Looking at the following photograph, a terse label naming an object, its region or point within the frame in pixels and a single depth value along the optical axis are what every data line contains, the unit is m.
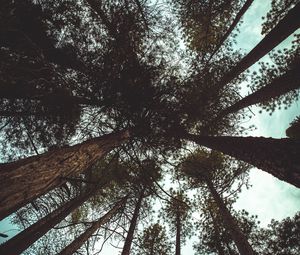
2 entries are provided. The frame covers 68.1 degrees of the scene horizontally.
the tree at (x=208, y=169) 10.15
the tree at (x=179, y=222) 10.73
